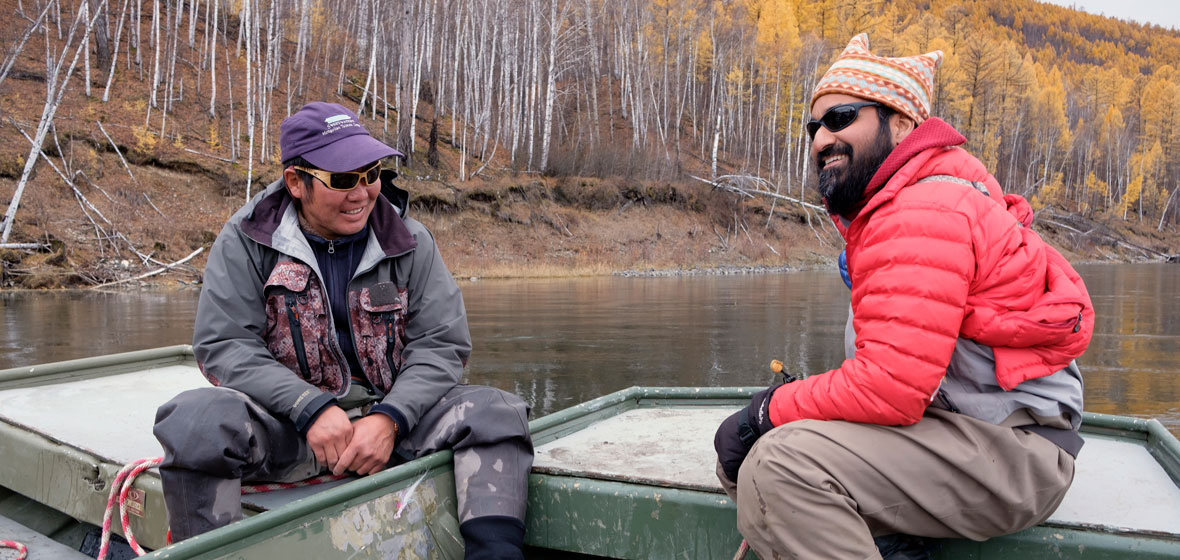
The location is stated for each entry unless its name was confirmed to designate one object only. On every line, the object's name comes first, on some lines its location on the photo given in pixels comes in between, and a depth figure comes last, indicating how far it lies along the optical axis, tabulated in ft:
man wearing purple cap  7.57
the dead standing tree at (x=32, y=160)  54.24
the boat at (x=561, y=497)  6.53
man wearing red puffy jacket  5.93
